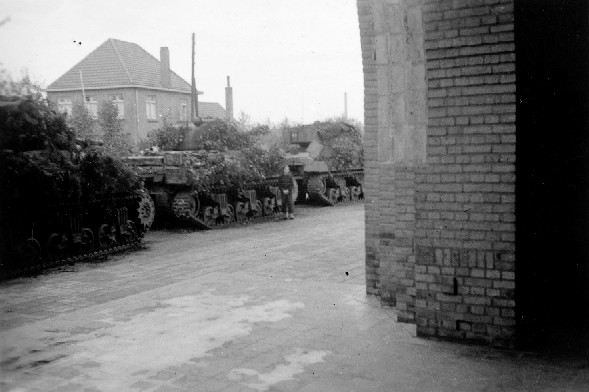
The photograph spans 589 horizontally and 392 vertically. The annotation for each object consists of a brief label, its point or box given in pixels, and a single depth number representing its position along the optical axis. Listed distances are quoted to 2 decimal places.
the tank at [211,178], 16.45
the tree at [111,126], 22.96
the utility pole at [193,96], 35.06
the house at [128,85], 37.69
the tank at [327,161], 23.78
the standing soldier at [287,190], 18.92
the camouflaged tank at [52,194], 10.70
